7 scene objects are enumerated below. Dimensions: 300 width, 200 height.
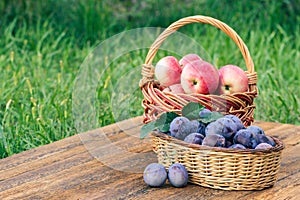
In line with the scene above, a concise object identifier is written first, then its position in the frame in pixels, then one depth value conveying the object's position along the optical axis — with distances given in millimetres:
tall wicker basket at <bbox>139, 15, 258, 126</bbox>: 1789
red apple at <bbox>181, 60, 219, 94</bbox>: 1813
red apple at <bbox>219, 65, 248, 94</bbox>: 1840
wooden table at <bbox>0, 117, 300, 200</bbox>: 1682
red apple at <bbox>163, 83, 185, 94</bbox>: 1852
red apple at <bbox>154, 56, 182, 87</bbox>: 1857
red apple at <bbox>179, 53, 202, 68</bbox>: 1873
